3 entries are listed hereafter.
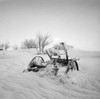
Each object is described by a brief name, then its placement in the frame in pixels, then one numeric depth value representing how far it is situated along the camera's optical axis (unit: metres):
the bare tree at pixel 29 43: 48.50
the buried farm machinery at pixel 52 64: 3.77
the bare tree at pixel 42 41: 31.59
